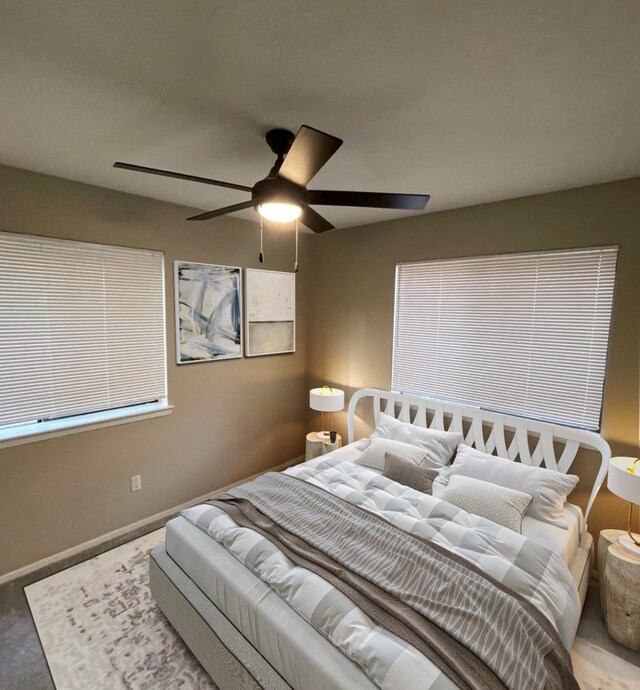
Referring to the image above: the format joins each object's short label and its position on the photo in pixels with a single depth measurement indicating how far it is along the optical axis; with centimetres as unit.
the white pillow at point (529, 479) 213
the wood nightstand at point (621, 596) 187
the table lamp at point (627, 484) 184
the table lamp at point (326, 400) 346
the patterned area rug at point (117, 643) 173
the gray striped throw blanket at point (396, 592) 122
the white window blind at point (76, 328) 226
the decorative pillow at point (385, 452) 263
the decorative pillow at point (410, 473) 240
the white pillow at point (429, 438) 270
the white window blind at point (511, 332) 240
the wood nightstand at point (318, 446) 345
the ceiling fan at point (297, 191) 129
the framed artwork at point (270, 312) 349
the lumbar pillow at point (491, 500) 200
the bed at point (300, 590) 129
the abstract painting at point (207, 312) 301
